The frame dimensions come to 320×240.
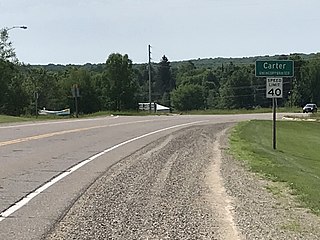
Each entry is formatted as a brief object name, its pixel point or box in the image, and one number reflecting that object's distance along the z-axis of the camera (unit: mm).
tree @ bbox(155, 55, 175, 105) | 194750
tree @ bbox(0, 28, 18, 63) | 89625
